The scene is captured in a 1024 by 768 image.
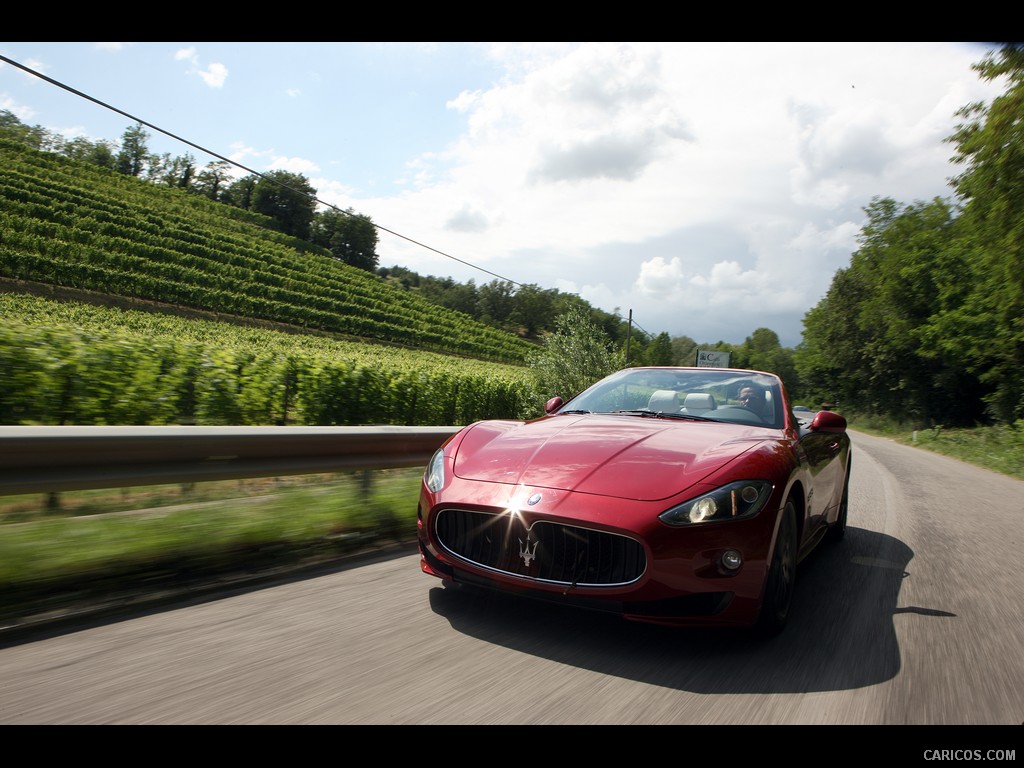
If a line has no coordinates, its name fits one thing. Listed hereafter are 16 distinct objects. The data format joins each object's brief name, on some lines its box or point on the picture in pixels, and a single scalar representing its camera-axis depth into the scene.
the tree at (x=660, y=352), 86.31
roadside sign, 58.25
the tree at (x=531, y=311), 97.88
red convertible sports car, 2.95
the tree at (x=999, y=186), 18.28
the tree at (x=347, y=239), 93.31
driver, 4.53
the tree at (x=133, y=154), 99.50
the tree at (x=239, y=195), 107.50
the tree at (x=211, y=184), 107.88
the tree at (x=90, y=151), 84.06
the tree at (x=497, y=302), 94.56
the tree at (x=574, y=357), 32.16
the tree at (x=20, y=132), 57.97
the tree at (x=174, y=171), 105.44
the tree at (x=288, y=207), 98.50
